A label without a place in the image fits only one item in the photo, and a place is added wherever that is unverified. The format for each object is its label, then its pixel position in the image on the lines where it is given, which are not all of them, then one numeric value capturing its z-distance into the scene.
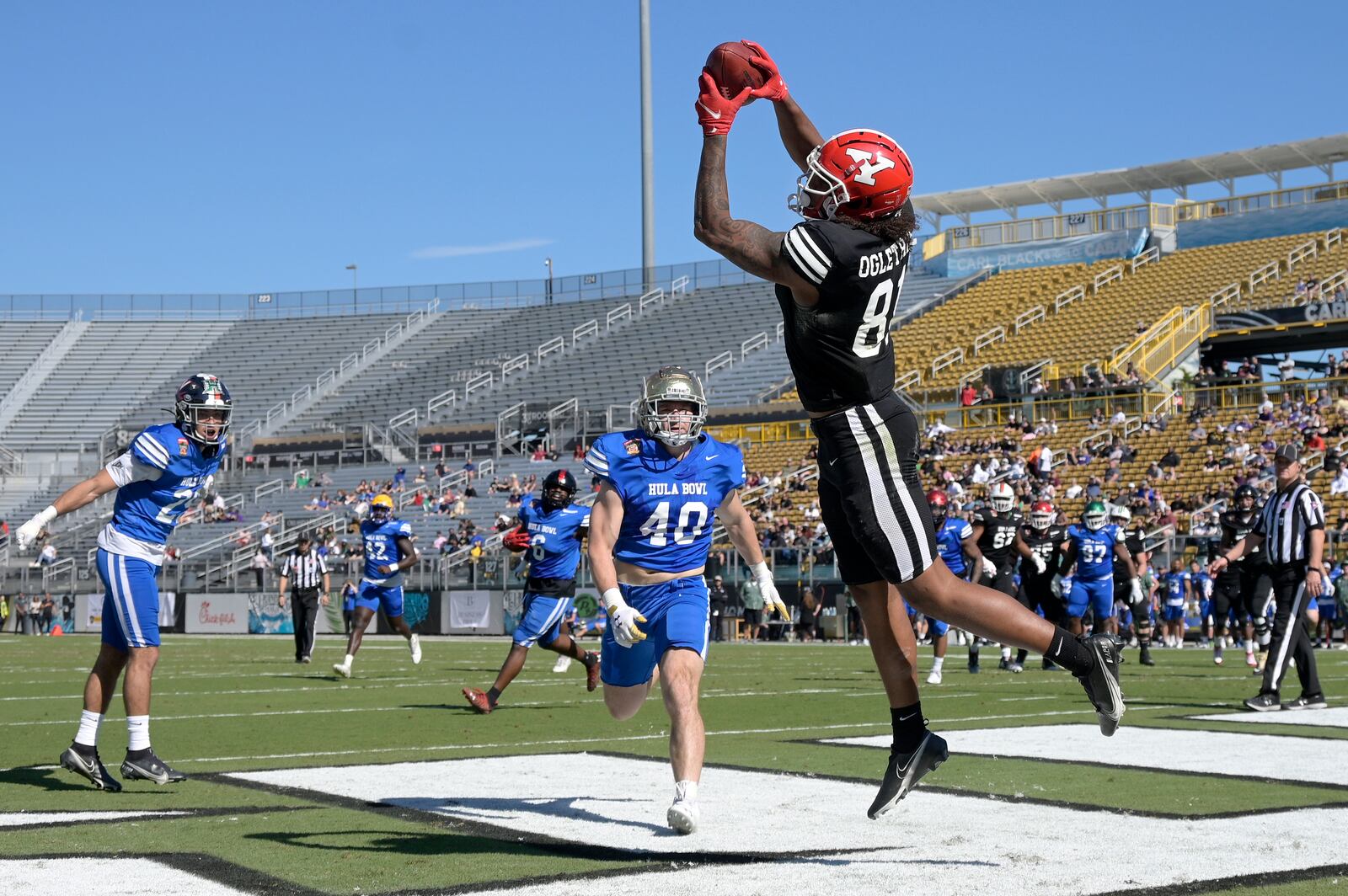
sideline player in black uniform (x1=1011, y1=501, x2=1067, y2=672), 18.58
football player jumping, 5.17
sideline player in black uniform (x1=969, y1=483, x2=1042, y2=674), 18.02
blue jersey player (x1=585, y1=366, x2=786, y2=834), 6.80
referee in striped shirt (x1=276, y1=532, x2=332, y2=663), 21.38
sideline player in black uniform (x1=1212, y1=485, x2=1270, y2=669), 18.31
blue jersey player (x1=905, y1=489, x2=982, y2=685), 17.30
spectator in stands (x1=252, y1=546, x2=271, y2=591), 38.41
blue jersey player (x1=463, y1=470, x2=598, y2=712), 13.48
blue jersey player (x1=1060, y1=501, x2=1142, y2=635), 18.41
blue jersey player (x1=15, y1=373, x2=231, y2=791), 8.04
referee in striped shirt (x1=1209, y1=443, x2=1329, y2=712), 11.95
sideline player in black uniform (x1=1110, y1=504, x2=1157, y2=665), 19.62
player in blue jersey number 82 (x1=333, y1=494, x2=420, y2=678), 18.56
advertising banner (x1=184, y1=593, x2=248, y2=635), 37.28
